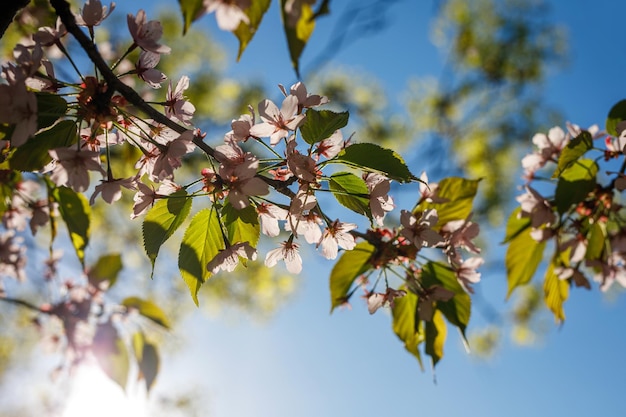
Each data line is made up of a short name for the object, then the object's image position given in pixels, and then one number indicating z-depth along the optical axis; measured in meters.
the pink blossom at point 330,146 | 0.44
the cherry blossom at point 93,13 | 0.42
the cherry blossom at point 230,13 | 0.34
